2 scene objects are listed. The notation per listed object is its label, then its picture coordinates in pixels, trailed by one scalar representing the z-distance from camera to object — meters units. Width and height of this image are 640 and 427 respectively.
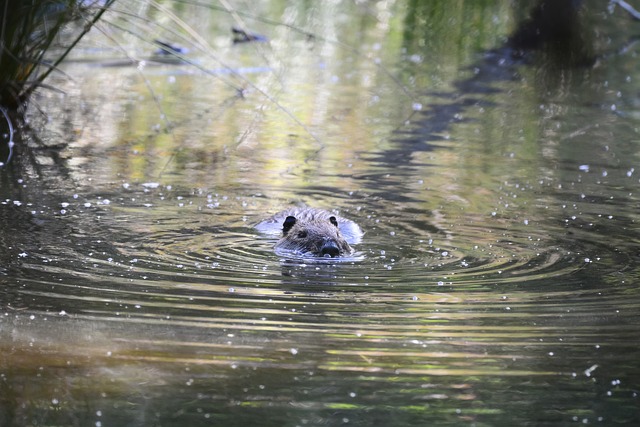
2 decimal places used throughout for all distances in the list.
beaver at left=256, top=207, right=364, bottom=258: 13.04
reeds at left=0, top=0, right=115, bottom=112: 16.58
